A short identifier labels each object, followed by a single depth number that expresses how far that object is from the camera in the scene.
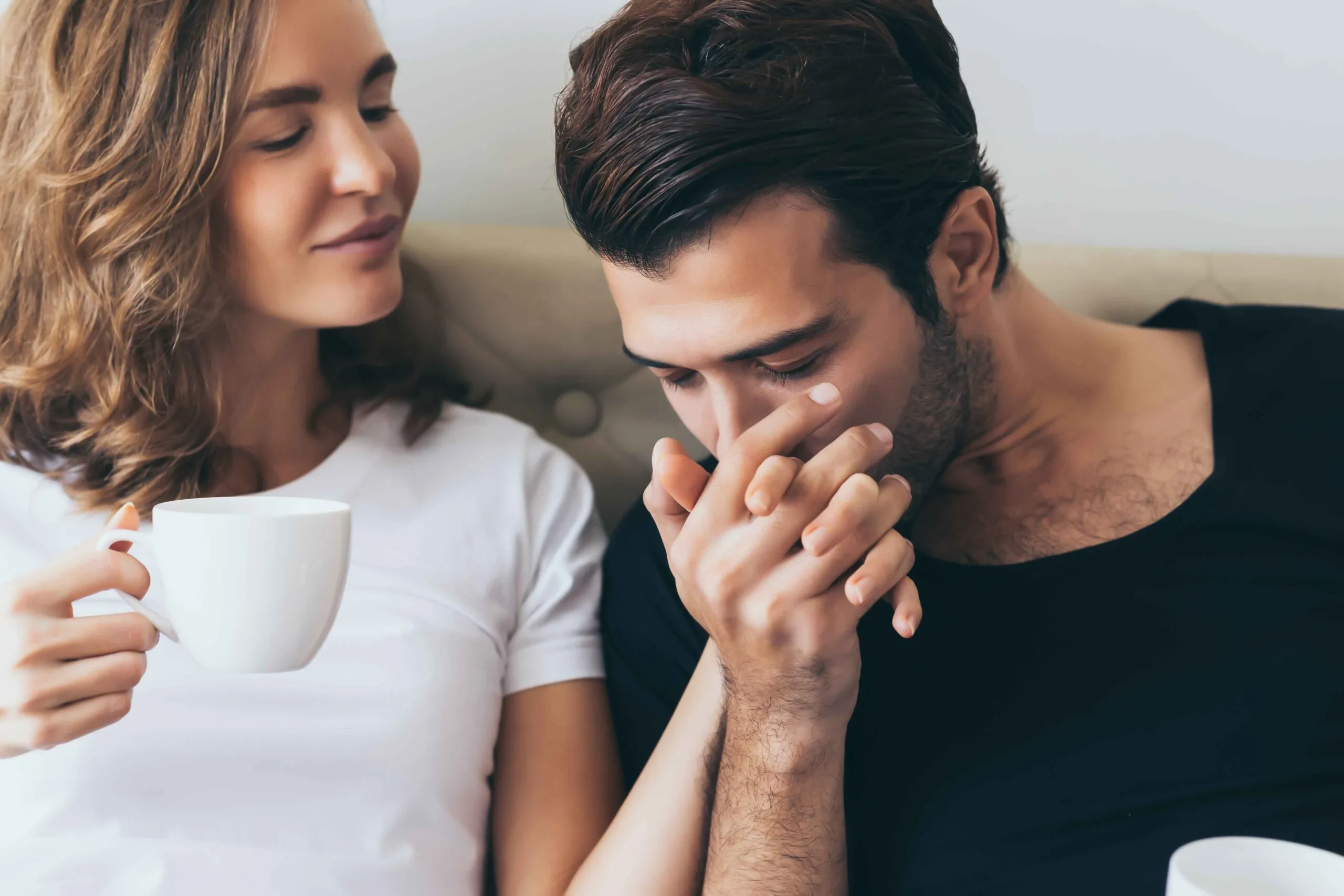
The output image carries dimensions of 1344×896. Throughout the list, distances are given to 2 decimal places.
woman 1.00
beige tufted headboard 1.31
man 0.87
